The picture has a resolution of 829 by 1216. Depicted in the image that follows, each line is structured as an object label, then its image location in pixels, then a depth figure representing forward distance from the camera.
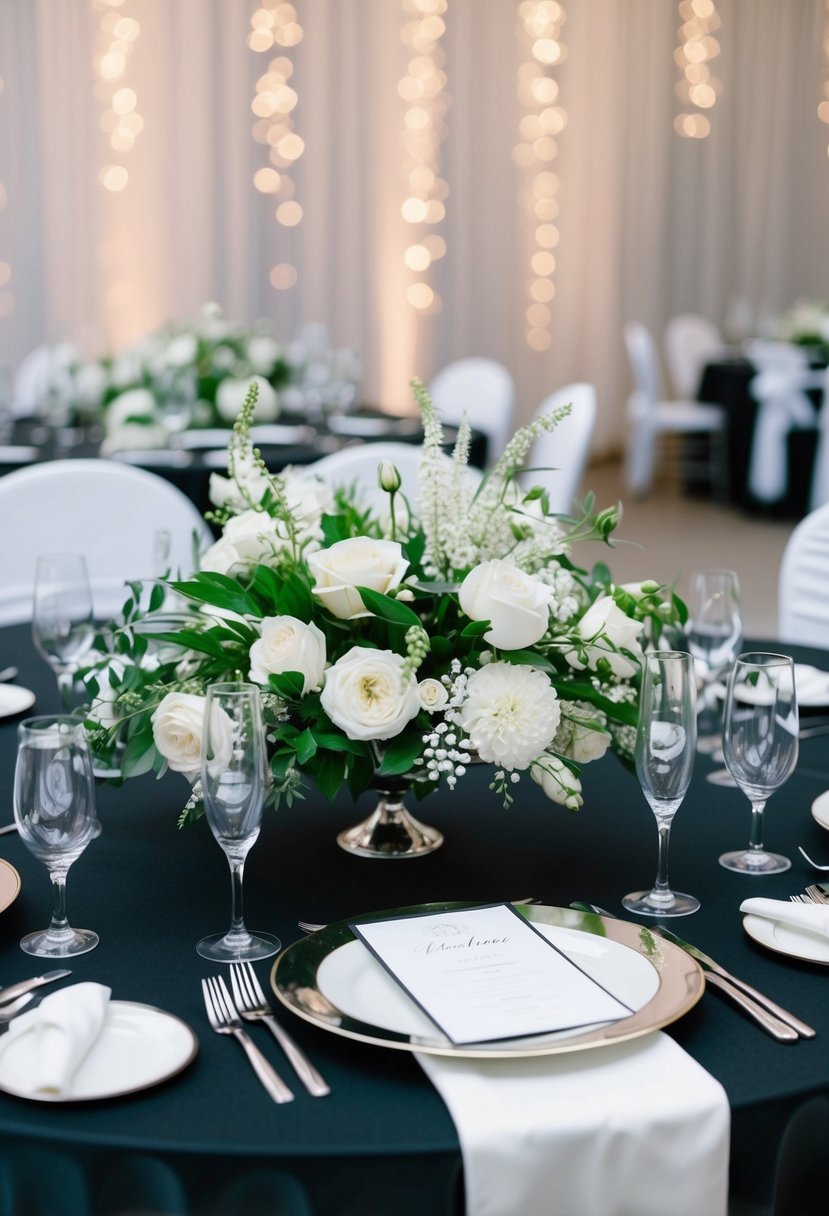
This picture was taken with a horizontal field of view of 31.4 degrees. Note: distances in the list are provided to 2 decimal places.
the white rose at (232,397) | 4.42
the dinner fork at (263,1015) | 1.00
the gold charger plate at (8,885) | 1.26
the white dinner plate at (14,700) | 1.85
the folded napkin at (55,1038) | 0.98
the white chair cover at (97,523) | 2.59
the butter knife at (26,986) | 1.12
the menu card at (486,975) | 1.05
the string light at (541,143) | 8.88
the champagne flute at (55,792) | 1.12
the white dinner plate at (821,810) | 1.47
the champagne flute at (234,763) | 1.12
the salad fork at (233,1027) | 0.99
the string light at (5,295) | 7.36
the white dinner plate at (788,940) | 1.19
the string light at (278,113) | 7.85
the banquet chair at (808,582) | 2.57
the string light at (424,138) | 8.36
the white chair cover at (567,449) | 3.44
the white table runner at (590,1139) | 0.94
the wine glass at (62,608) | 1.71
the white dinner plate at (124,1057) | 0.98
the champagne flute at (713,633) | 1.81
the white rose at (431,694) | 1.26
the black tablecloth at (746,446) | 7.73
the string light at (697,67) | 9.77
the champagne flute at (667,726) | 1.23
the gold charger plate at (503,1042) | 1.02
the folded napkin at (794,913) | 1.22
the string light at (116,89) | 7.39
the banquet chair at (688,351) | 9.20
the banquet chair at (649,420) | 8.03
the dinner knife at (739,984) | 1.08
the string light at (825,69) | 10.30
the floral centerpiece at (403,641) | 1.26
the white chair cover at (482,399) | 4.99
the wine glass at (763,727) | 1.32
